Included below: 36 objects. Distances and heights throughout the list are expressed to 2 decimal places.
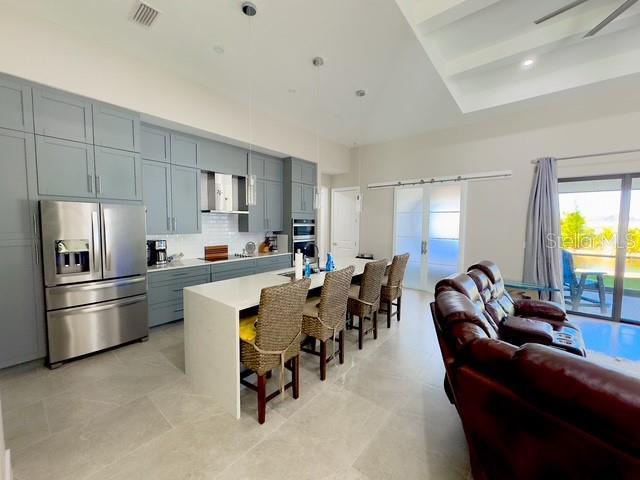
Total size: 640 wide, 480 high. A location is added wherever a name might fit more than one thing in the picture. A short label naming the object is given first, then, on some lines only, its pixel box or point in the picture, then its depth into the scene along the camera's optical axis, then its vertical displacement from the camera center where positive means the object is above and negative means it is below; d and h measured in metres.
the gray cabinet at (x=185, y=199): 3.74 +0.35
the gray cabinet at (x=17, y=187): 2.34 +0.31
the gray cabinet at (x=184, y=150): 3.69 +1.03
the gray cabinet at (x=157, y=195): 3.45 +0.36
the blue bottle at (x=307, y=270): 2.94 -0.52
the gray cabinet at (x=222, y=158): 4.02 +1.03
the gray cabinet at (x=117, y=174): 2.83 +0.53
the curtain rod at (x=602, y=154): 3.56 +1.02
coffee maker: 3.65 -0.41
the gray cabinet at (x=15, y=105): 2.31 +1.03
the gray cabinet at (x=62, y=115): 2.48 +1.03
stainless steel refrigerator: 2.54 -0.55
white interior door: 6.46 +0.03
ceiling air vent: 2.38 +1.91
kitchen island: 1.94 -0.88
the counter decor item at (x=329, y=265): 3.24 -0.50
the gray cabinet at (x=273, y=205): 4.95 +0.35
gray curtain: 4.02 -0.07
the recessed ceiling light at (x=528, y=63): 3.44 +2.16
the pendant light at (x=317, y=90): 3.17 +1.90
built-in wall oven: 5.30 -0.25
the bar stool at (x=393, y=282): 3.41 -0.75
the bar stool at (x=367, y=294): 2.88 -0.78
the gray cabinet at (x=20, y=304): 2.39 -0.76
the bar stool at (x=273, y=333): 1.81 -0.81
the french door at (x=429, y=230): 5.01 -0.10
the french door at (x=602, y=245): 3.76 -0.27
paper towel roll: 2.73 -0.43
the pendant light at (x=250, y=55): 2.39 +1.92
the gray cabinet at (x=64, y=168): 2.51 +0.53
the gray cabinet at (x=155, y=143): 3.39 +1.03
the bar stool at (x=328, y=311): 2.27 -0.79
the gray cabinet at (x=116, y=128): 2.80 +1.03
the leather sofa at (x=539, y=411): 0.90 -0.73
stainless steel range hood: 4.23 +0.49
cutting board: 4.28 -0.49
